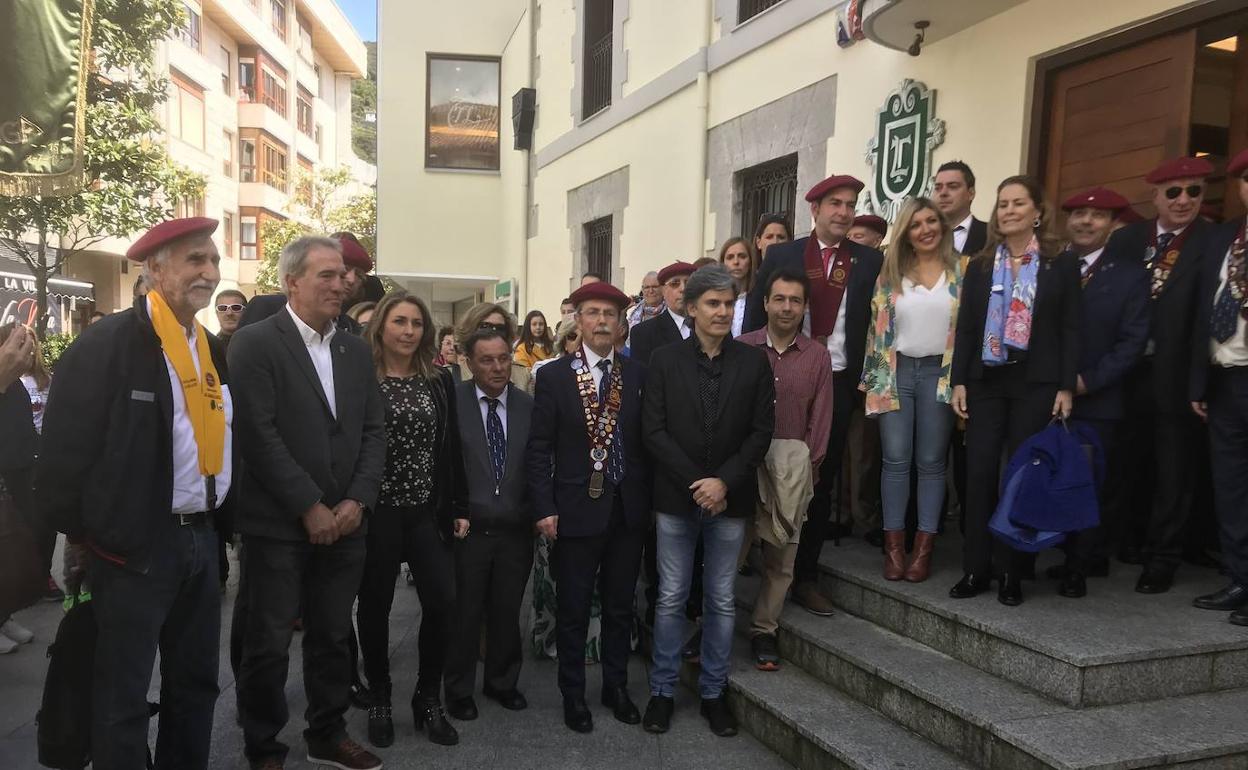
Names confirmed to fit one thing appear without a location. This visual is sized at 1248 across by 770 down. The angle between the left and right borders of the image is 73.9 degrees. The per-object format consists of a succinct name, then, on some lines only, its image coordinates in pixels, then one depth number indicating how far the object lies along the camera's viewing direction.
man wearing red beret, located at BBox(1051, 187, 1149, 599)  3.86
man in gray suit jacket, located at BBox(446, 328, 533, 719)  3.83
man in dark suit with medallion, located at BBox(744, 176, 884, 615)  4.27
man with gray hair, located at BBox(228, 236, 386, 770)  3.09
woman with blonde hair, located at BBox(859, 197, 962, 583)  4.01
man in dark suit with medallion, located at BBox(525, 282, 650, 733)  3.71
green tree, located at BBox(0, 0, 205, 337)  11.88
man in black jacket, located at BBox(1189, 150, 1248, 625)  3.58
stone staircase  2.90
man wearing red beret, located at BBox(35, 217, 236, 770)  2.58
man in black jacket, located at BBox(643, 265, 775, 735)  3.60
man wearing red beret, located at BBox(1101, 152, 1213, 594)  3.87
